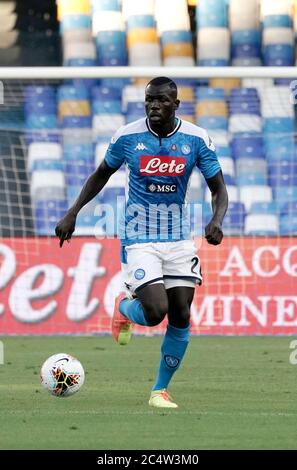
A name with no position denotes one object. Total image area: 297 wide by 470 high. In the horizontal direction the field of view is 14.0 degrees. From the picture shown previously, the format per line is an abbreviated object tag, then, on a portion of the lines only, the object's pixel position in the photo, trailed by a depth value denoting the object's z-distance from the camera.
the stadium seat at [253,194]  15.70
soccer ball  8.16
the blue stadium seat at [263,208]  15.59
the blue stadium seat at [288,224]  15.27
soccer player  8.18
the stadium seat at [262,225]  15.20
